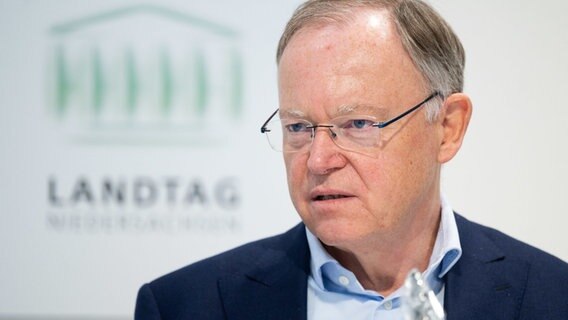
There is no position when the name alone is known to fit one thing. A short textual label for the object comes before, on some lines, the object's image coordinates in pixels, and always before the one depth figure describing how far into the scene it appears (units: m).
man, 2.93
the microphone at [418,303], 2.58
